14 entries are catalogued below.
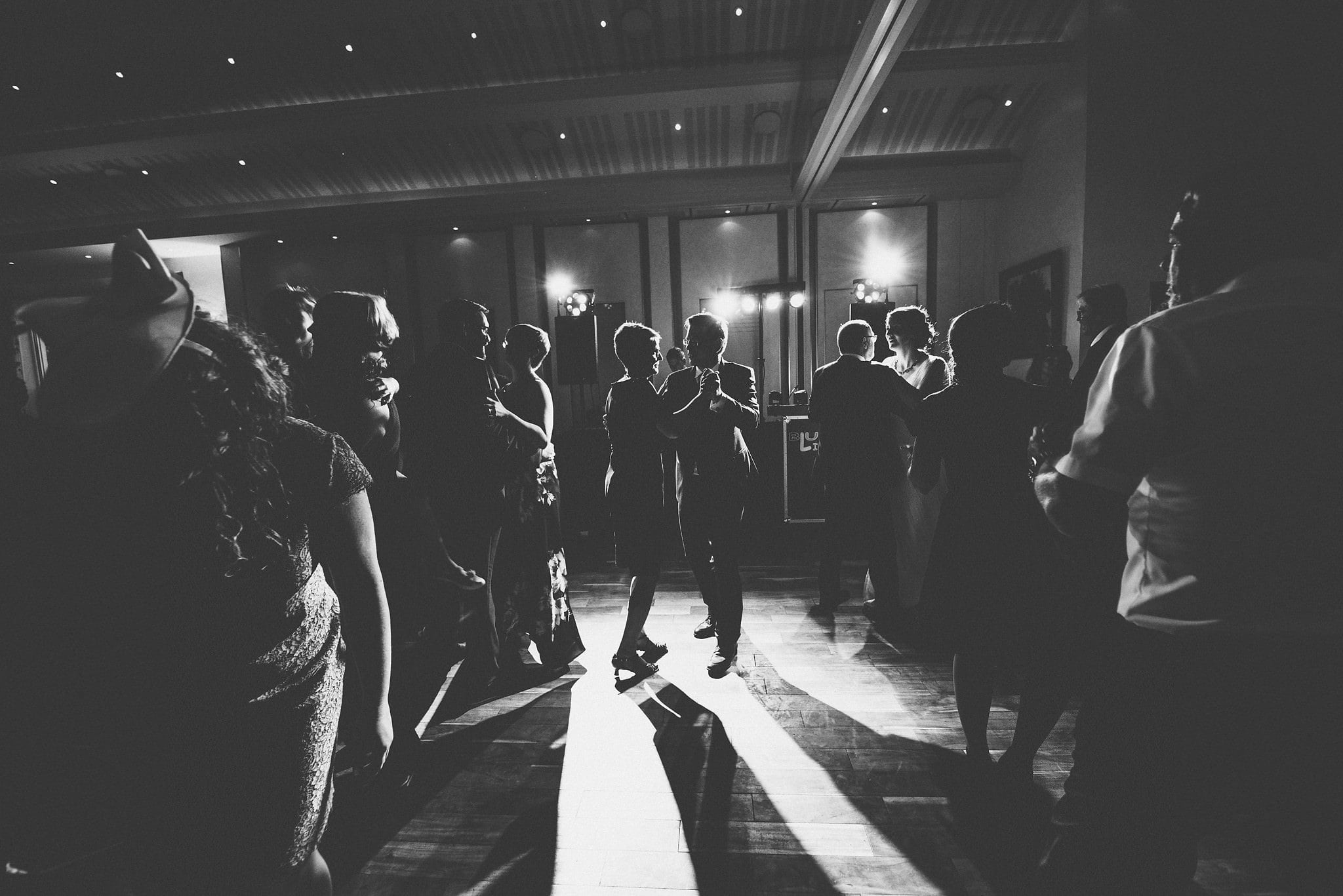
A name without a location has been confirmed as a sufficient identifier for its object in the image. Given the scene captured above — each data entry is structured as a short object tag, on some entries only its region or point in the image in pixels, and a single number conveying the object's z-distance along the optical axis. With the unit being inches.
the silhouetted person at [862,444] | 108.5
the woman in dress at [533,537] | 99.2
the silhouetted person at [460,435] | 88.4
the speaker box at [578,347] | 252.4
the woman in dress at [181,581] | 26.4
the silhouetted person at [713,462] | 97.3
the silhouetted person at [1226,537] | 32.4
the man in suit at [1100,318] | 111.3
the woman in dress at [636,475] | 96.7
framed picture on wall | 199.0
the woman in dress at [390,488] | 72.8
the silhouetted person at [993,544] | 67.9
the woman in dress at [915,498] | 116.3
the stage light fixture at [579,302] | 276.5
